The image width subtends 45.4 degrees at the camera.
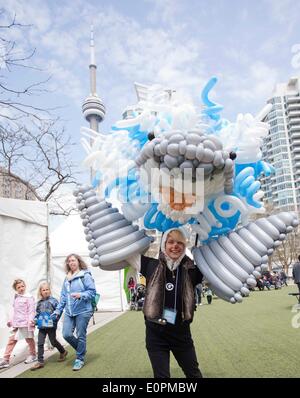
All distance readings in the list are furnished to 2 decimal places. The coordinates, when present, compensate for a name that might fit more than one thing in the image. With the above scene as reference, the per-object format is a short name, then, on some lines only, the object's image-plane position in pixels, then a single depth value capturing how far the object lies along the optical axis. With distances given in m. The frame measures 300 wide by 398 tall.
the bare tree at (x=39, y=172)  11.55
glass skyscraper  84.94
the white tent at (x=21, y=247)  5.69
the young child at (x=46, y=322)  5.52
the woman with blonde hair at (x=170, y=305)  2.61
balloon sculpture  2.31
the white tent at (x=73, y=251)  11.39
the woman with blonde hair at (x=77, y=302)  4.84
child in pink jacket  5.42
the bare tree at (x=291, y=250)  40.78
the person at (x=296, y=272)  10.06
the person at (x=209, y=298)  13.96
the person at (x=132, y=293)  13.83
